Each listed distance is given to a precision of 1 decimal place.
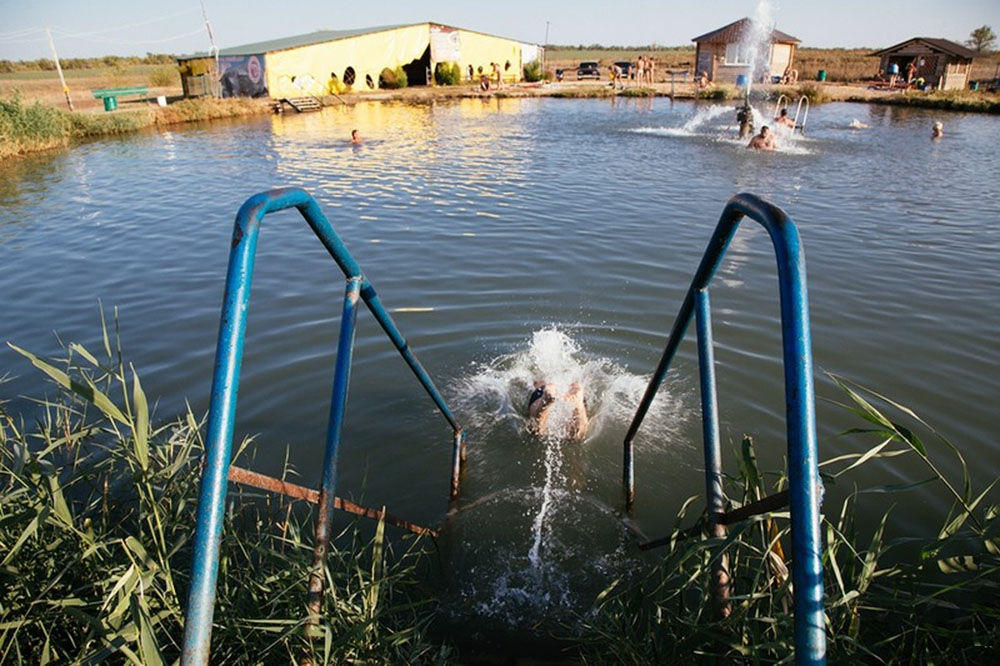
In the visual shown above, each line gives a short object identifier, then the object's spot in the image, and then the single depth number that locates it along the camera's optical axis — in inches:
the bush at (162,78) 1654.8
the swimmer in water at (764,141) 712.4
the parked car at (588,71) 2234.3
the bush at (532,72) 2087.8
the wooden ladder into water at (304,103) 1242.4
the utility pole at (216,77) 1310.3
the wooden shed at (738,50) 1702.8
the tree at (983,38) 3129.9
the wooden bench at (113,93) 1085.8
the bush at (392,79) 1610.5
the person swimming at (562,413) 203.9
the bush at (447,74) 1748.3
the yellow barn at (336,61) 1311.5
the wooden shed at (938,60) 1460.4
